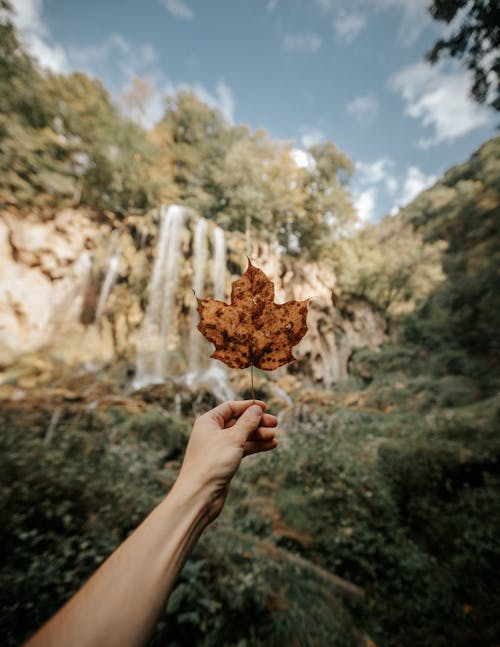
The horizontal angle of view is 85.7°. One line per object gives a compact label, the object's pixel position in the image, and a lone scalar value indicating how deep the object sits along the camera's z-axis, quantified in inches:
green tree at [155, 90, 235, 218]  637.3
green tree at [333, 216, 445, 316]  599.8
